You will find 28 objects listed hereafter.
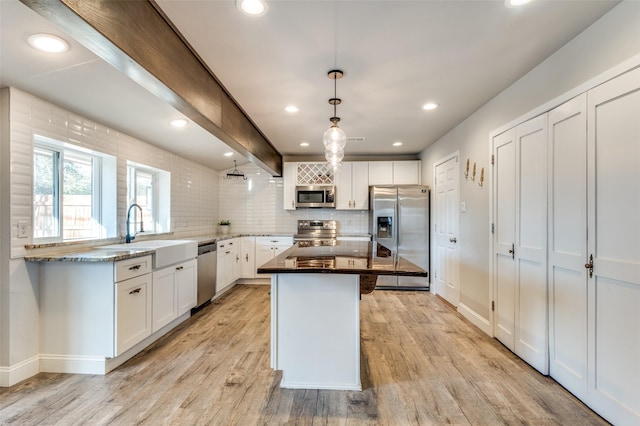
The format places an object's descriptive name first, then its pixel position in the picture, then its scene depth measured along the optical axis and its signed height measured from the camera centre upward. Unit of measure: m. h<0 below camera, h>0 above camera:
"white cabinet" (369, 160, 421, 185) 5.36 +0.74
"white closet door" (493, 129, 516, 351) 2.69 -0.19
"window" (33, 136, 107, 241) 2.49 +0.19
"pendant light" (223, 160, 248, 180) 5.20 +0.72
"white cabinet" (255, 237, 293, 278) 5.26 -0.56
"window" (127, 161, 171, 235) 3.62 +0.23
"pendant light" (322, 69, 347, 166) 2.63 +0.65
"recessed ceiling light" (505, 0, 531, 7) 1.62 +1.13
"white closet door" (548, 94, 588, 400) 1.95 -0.21
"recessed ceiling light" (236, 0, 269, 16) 1.61 +1.12
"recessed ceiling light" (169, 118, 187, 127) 3.13 +0.96
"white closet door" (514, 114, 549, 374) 2.30 -0.24
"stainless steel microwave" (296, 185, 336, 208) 5.36 +0.31
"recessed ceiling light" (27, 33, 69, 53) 1.69 +0.97
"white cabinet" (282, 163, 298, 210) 5.52 +0.52
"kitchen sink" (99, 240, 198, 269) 2.87 -0.36
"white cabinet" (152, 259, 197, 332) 2.91 -0.82
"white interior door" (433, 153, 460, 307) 3.94 -0.19
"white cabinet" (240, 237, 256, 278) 5.27 -0.71
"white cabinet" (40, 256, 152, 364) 2.33 -0.75
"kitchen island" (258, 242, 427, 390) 2.11 -0.79
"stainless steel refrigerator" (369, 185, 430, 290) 4.90 -0.24
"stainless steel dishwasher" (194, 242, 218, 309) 3.85 -0.77
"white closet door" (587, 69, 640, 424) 1.62 -0.19
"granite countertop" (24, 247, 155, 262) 2.22 -0.32
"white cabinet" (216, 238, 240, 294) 4.46 -0.78
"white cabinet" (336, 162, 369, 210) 5.42 +0.48
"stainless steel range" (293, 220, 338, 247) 5.58 -0.28
